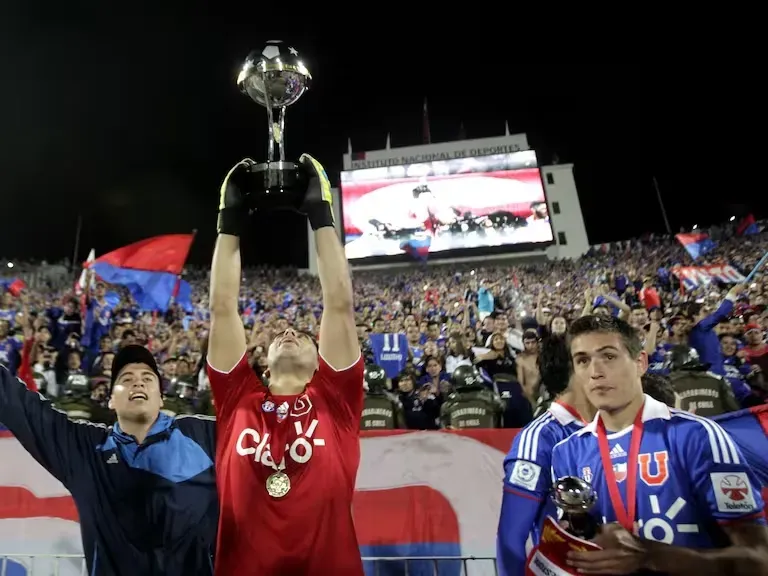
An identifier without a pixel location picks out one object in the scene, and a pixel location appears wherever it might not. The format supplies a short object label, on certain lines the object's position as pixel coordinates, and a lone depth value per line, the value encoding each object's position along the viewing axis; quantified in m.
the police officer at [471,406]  5.09
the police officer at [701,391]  4.69
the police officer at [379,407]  5.31
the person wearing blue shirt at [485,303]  11.07
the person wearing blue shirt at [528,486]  2.83
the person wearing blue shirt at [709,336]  6.38
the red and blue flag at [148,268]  10.00
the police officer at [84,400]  5.03
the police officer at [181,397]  5.39
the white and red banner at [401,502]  3.97
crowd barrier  3.87
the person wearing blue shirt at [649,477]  2.04
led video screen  31.22
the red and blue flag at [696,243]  17.61
